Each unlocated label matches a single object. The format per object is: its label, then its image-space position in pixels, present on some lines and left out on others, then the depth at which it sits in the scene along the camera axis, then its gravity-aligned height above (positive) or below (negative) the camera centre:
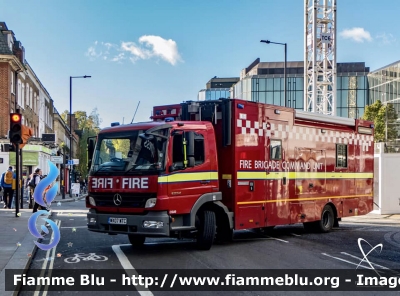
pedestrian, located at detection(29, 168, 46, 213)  23.32 -1.36
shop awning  44.59 -0.86
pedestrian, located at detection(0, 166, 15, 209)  23.73 -1.62
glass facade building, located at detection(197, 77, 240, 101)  83.87 +9.98
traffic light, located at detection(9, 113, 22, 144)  17.36 +0.64
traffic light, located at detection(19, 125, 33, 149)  18.16 +0.47
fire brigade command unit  10.62 -0.53
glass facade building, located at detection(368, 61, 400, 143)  46.55 +6.01
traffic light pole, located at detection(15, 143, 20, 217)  17.50 -1.46
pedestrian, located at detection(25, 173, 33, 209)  24.40 -2.46
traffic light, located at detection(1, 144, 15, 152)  21.66 +0.03
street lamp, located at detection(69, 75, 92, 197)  43.62 +4.07
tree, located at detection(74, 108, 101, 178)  66.31 +4.03
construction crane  34.12 +6.58
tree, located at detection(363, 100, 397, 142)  36.00 +2.13
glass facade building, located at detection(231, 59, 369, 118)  64.38 +7.37
